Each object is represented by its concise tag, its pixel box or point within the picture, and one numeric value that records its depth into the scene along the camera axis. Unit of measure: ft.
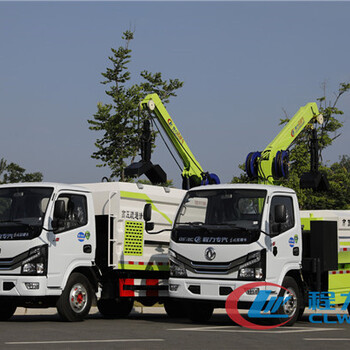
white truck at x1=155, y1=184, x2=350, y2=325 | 46.19
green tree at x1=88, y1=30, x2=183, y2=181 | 109.91
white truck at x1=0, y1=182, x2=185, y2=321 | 46.44
